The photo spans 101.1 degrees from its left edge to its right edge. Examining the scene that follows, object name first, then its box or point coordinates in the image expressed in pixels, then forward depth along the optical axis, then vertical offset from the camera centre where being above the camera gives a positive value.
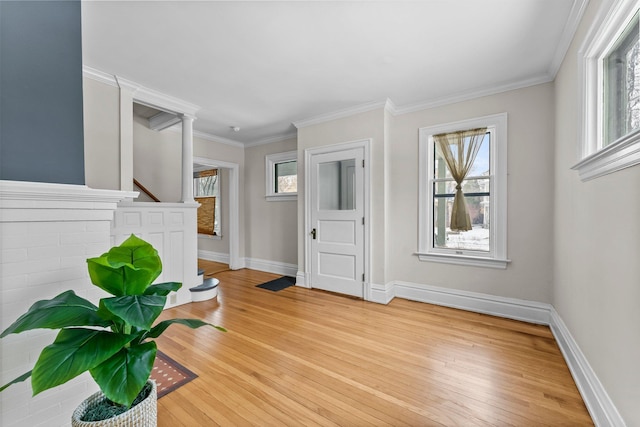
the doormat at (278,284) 3.97 -1.15
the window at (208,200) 5.88 +0.25
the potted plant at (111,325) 0.89 -0.45
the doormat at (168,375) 1.75 -1.17
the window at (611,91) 1.31 +0.72
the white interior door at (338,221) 3.54 -0.13
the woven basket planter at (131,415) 0.99 -0.81
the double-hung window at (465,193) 2.90 +0.23
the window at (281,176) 4.73 +0.66
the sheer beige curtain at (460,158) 3.08 +0.65
